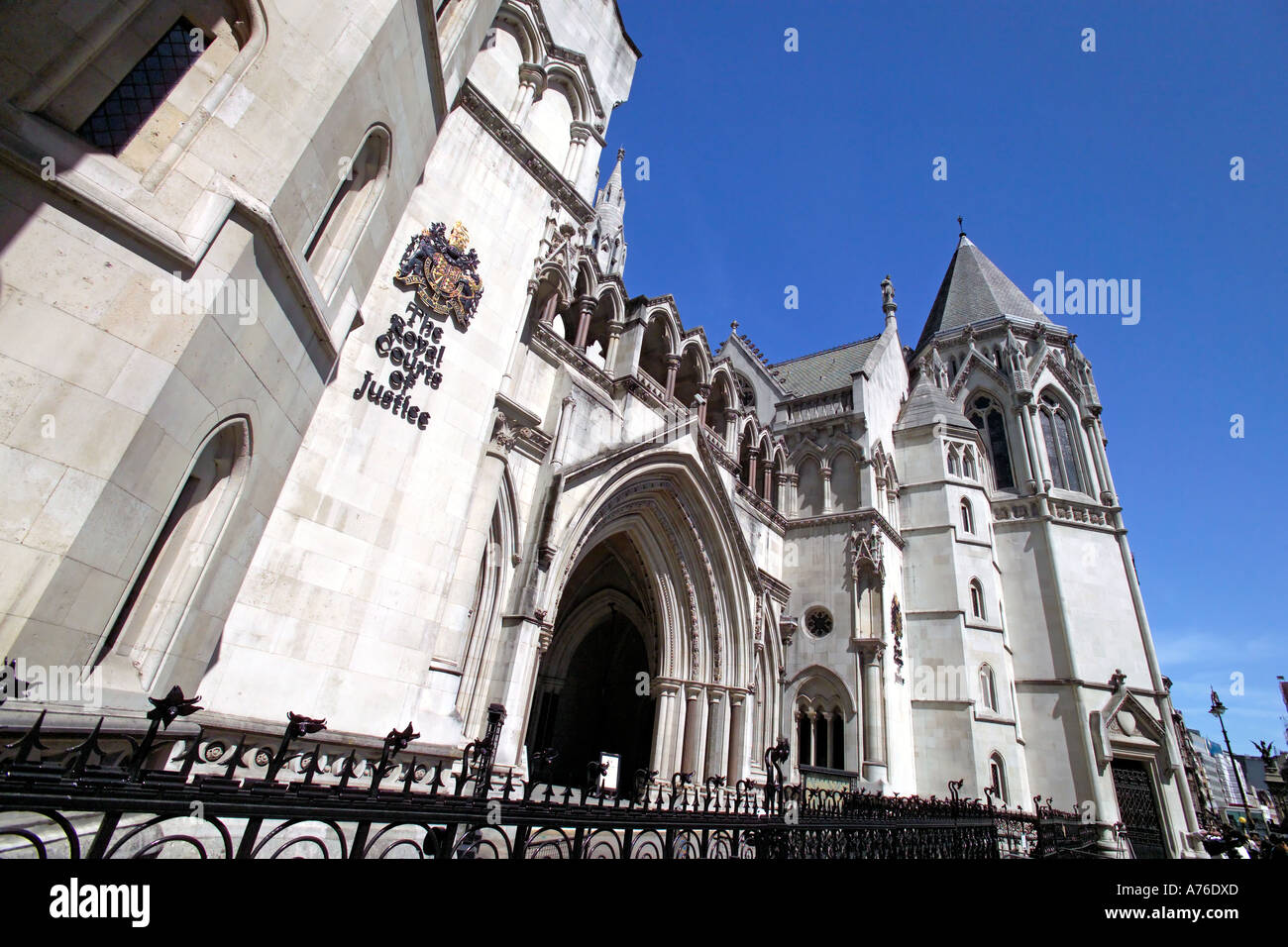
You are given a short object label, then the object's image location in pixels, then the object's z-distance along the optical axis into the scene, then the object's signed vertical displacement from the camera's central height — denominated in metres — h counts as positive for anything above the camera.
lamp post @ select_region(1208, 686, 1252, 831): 30.32 +6.53
